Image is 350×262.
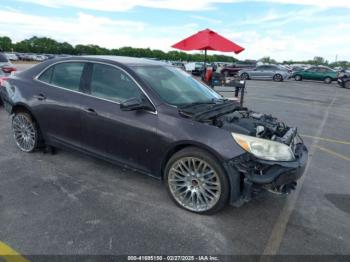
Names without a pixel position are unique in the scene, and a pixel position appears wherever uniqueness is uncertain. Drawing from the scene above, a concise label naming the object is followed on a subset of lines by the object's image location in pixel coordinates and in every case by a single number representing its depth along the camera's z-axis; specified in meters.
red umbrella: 9.62
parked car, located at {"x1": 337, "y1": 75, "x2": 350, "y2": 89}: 24.78
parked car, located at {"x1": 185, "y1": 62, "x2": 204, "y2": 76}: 29.90
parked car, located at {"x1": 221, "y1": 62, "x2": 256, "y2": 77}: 33.56
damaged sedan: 3.20
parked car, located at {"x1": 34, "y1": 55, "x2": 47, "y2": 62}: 62.34
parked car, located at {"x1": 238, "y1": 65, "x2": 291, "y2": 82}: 28.81
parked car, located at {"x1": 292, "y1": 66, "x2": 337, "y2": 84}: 29.20
